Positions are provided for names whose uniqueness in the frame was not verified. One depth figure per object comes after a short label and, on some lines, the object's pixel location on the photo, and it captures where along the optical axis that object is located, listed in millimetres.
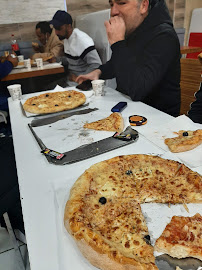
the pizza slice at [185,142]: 1110
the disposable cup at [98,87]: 1975
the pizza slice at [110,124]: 1364
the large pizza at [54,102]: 1706
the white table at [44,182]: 672
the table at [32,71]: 3205
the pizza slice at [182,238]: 647
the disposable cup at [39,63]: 3480
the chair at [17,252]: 1532
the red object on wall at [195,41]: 5312
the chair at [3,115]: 2941
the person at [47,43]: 4379
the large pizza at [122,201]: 644
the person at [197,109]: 1708
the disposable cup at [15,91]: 2004
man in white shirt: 3229
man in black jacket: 1719
